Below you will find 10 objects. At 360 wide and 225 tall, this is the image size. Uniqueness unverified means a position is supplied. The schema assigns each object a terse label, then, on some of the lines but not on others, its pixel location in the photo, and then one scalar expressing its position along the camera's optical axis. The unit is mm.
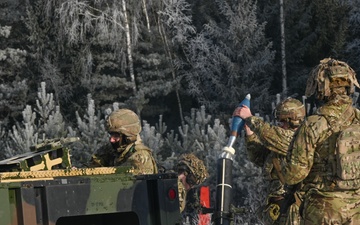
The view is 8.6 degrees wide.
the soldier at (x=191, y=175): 23119
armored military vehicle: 14942
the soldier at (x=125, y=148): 18843
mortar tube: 17179
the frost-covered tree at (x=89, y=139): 45169
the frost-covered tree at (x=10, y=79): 59583
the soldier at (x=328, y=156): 15232
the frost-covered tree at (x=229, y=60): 63829
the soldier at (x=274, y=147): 17118
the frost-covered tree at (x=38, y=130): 45596
